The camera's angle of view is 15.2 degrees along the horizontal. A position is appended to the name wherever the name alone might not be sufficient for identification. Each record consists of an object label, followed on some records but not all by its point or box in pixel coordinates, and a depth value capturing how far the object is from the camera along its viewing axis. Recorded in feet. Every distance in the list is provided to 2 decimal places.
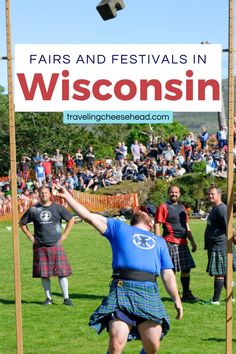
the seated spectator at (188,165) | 105.19
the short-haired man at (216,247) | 35.35
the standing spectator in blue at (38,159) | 114.62
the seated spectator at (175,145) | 109.29
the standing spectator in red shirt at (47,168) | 107.71
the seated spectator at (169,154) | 107.34
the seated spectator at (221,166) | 101.81
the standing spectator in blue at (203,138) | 109.02
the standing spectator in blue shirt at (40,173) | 104.55
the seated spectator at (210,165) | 101.24
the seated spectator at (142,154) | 113.14
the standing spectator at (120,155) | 113.42
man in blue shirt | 21.20
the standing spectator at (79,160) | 114.12
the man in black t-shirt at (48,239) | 36.27
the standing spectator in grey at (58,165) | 112.47
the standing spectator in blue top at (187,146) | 107.45
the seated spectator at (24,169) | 112.06
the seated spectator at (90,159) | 114.21
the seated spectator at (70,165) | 113.29
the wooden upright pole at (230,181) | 23.02
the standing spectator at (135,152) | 111.45
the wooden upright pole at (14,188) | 23.00
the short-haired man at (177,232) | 36.76
